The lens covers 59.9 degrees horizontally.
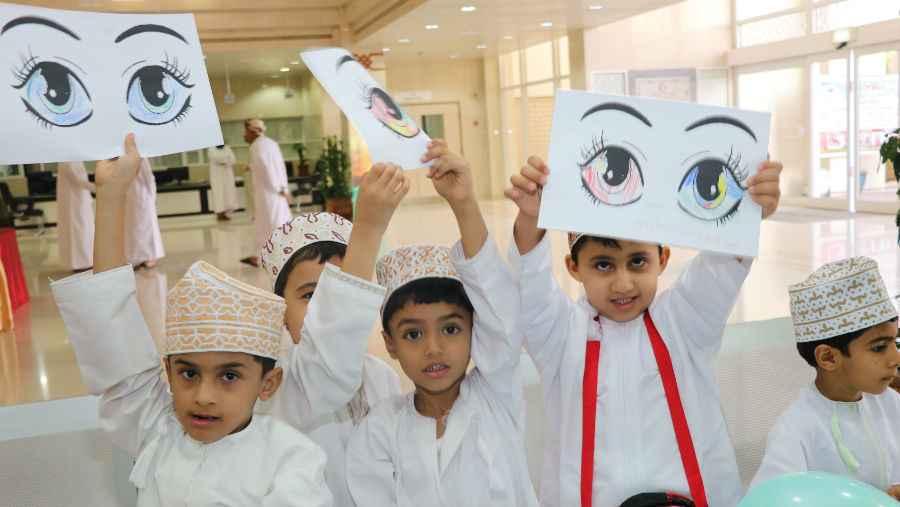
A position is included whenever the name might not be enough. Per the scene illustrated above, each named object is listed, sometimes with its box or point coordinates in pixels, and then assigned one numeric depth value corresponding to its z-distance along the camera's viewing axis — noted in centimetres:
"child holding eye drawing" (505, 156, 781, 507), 182
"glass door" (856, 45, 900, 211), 1333
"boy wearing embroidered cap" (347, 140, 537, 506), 168
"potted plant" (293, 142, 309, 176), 2006
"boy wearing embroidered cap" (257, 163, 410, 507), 157
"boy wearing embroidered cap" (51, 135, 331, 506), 153
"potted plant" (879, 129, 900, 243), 292
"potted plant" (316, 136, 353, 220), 1345
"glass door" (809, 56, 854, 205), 1434
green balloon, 130
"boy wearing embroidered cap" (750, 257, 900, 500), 189
